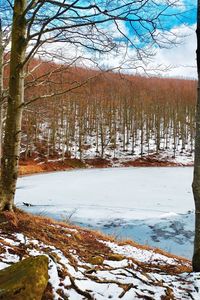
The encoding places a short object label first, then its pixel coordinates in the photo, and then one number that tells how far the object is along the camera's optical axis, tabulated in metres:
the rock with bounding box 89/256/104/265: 3.64
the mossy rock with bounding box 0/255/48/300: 2.32
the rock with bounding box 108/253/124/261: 4.04
